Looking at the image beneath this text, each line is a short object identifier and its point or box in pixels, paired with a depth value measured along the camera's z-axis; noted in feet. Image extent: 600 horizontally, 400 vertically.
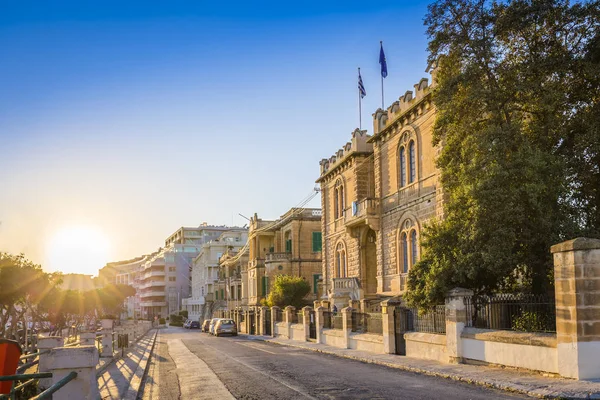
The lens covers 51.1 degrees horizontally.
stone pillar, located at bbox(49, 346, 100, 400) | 26.21
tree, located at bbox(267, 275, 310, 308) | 169.99
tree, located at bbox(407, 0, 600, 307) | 57.57
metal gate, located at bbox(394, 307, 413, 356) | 73.07
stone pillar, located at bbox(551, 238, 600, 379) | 42.47
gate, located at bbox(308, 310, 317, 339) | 113.88
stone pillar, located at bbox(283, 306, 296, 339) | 130.93
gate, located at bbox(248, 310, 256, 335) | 169.07
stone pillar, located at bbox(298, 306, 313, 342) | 115.75
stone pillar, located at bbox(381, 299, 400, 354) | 75.05
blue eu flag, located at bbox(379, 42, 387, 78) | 118.83
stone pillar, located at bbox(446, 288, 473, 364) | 58.59
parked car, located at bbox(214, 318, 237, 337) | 161.27
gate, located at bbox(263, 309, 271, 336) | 153.90
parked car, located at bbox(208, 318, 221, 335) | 171.53
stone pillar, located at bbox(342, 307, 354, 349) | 91.91
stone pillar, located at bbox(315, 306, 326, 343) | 106.93
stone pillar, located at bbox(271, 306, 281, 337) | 146.00
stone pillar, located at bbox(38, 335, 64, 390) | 42.85
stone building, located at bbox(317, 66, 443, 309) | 103.24
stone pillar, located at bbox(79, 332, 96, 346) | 74.34
